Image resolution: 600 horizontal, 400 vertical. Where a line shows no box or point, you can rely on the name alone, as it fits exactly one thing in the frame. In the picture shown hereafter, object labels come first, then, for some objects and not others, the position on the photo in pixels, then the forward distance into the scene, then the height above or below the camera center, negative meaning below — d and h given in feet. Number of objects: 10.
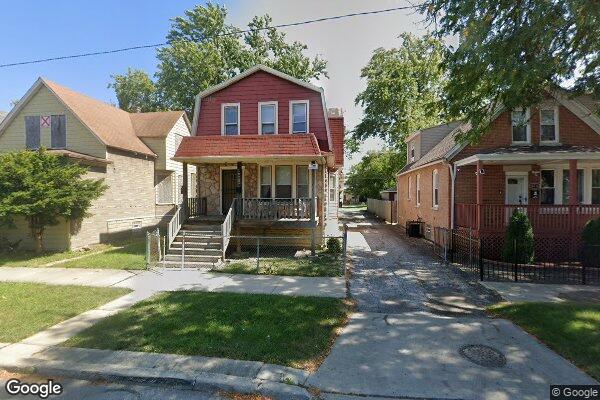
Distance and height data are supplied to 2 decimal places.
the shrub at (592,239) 33.73 -3.92
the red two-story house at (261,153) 41.52 +6.16
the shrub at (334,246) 41.07 -5.56
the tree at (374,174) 131.05 +12.23
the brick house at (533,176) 38.01 +3.50
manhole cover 15.46 -7.49
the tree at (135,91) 143.23 +48.10
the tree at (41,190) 39.63 +1.46
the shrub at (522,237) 35.58 -3.77
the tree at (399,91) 107.96 +37.35
